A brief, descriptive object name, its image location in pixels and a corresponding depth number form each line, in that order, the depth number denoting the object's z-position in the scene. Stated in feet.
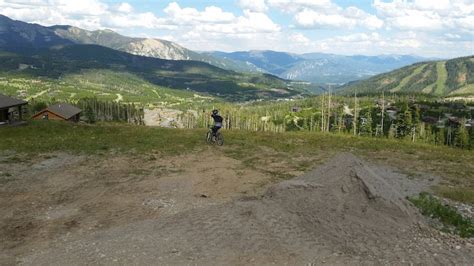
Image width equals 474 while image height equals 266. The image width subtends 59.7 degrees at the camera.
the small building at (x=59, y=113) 237.86
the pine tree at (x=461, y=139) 335.67
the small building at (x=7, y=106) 138.82
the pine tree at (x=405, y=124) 366.98
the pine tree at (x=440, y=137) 345.37
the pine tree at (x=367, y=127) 352.16
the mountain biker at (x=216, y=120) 116.88
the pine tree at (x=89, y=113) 389.19
